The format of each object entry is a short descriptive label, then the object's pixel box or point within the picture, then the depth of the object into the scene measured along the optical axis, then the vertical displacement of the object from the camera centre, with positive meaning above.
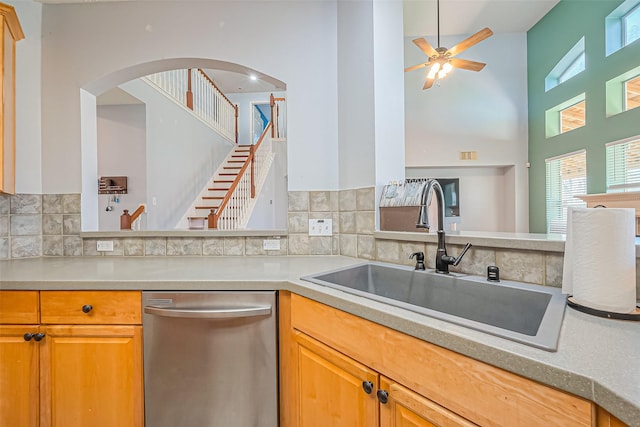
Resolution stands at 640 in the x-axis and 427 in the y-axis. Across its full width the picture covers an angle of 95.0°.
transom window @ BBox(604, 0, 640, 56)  3.71 +2.43
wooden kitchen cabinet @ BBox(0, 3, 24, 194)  1.65 +0.71
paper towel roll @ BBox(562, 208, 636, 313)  0.75 -0.13
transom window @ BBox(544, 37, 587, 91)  4.50 +2.36
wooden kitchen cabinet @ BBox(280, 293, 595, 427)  0.55 -0.40
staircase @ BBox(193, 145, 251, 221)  5.47 +0.69
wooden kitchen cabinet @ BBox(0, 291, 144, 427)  1.25 -0.63
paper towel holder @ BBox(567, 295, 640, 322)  0.72 -0.26
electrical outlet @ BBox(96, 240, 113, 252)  1.94 -0.21
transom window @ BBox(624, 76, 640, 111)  3.73 +1.53
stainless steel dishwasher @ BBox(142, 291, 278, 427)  1.21 -0.62
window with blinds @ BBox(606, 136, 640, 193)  3.61 +0.58
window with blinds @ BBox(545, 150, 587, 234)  4.45 +0.43
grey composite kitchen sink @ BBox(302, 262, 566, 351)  0.71 -0.30
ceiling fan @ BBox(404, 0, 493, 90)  3.34 +1.83
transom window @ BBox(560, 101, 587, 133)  4.54 +1.52
